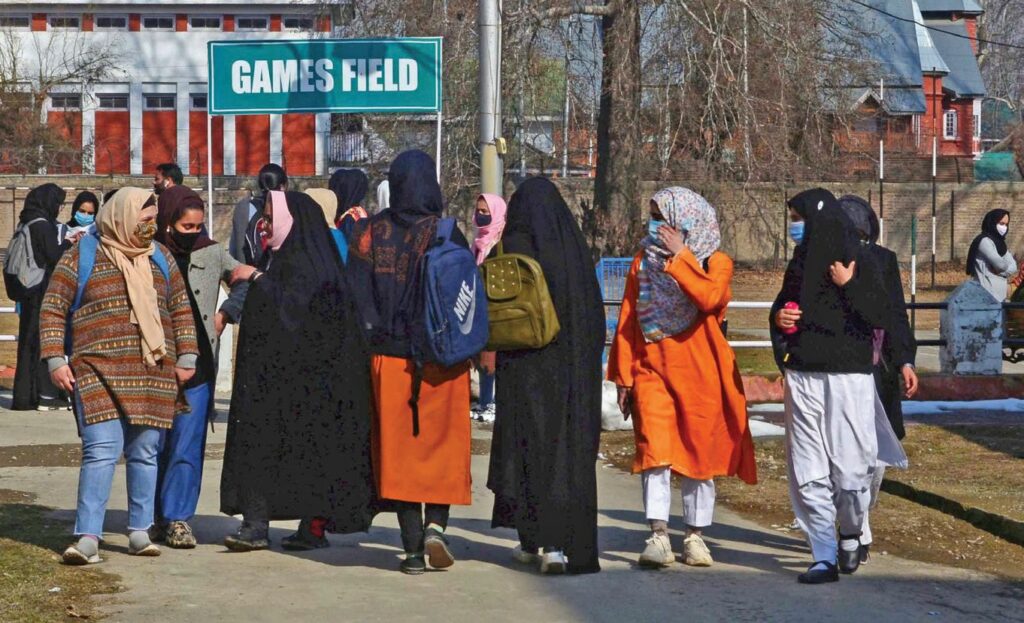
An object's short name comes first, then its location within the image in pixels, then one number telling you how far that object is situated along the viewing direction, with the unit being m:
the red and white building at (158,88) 54.97
